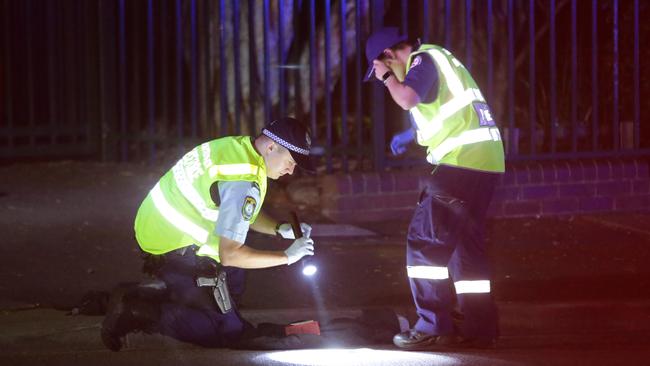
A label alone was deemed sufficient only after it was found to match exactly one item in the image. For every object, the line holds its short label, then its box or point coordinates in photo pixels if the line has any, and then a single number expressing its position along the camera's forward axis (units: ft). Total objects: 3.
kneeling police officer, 39.17
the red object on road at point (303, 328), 42.70
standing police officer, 41.57
